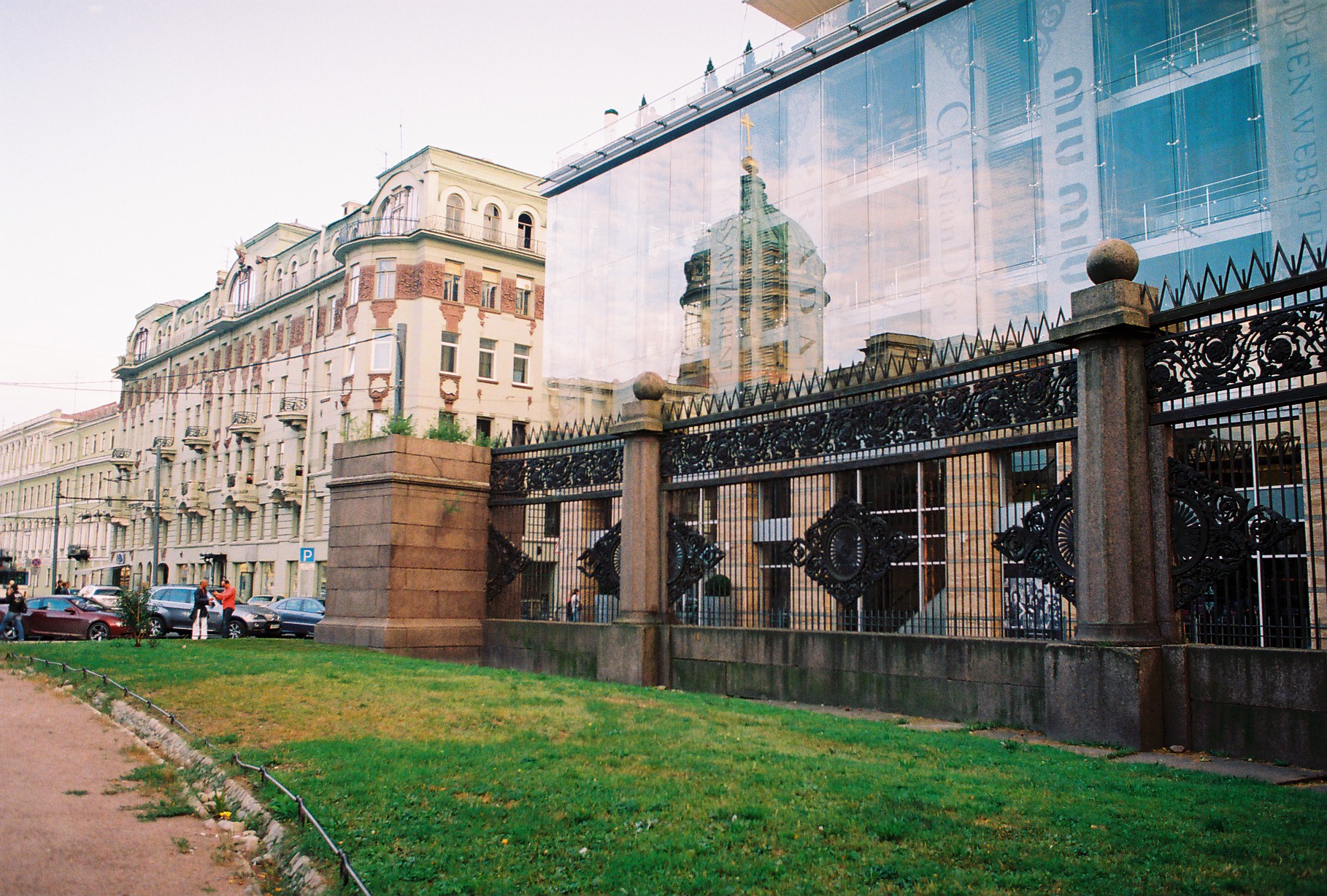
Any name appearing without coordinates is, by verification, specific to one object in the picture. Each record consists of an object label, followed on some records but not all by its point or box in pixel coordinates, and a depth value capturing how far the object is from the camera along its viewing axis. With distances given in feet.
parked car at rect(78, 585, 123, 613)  118.41
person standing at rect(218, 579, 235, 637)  86.48
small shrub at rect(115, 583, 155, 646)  61.72
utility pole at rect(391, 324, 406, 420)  76.22
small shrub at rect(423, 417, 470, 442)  60.75
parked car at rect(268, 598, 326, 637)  98.78
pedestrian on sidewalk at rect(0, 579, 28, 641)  85.81
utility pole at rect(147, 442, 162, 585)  178.92
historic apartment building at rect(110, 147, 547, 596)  161.79
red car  91.21
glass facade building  72.64
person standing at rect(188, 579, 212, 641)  80.33
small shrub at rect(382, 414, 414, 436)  58.46
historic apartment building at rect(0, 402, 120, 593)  254.27
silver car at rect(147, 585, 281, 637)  94.94
